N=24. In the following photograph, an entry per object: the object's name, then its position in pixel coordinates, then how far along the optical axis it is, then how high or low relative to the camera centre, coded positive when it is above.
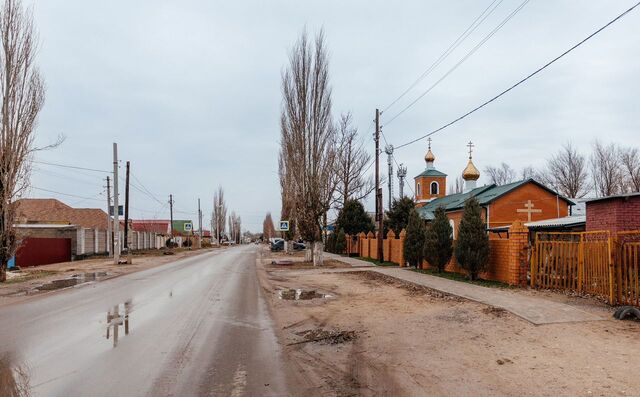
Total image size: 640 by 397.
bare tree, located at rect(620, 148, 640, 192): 45.16 +4.33
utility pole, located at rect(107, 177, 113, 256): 43.19 -1.56
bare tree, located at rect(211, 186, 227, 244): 105.94 +1.73
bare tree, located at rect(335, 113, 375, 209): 42.56 +4.06
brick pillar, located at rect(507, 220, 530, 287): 14.20 -1.05
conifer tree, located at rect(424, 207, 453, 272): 19.44 -0.91
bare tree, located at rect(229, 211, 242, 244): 147.88 -2.25
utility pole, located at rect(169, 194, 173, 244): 73.50 +2.66
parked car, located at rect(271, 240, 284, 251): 57.66 -3.04
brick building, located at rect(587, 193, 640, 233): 13.52 +0.15
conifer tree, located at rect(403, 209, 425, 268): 22.56 -0.92
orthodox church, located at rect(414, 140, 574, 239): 33.91 +1.02
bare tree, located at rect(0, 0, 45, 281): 19.34 +4.00
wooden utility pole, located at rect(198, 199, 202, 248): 89.95 +0.54
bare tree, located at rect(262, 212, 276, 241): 150.40 -2.34
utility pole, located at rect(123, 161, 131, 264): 37.69 +1.75
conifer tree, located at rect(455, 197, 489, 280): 15.84 -0.73
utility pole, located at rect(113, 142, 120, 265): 28.97 +0.84
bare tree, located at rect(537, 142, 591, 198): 56.02 +4.61
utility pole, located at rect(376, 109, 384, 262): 27.97 +1.44
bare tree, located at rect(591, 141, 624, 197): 50.16 +4.29
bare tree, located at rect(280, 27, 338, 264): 26.28 +4.24
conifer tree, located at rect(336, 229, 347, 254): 43.56 -2.00
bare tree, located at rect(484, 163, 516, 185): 75.03 +6.25
